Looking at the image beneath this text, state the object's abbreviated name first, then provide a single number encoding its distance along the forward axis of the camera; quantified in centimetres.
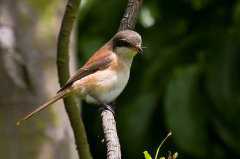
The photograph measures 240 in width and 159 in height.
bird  881
